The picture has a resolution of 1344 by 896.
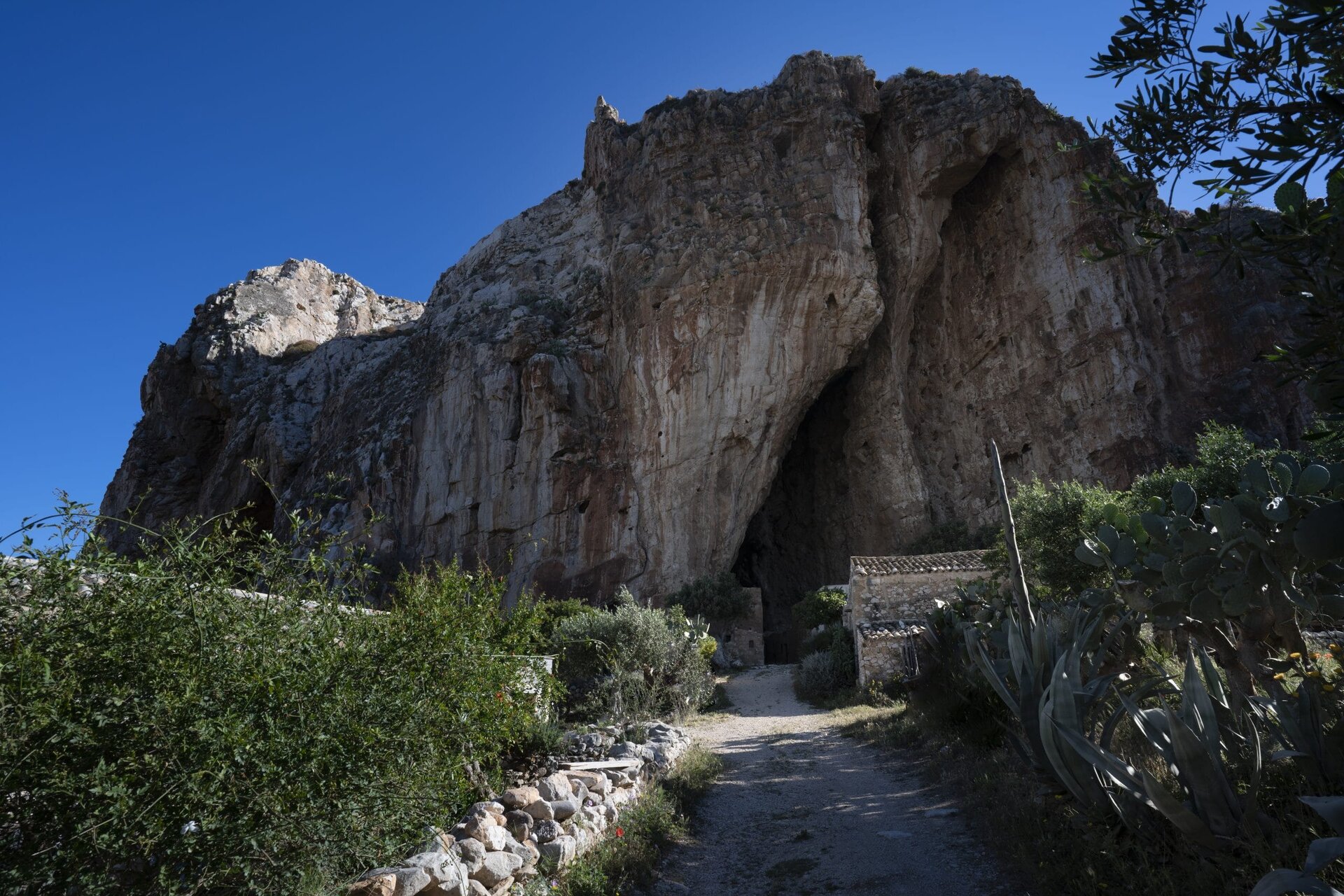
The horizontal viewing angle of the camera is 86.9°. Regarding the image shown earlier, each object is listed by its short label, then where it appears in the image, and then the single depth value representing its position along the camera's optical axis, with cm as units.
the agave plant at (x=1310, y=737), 367
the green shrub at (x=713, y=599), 2436
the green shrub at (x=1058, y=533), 1202
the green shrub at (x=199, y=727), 290
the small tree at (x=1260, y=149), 343
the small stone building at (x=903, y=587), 1719
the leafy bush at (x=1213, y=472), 1362
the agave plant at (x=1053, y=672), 460
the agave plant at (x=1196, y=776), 363
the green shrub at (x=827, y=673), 1617
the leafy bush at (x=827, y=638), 1815
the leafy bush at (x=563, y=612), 1526
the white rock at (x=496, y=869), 425
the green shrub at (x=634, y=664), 1261
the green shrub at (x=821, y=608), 2333
